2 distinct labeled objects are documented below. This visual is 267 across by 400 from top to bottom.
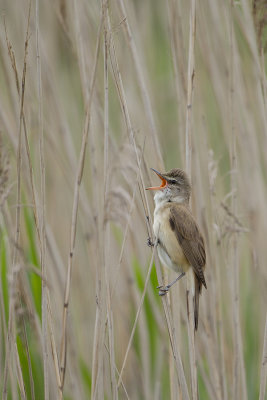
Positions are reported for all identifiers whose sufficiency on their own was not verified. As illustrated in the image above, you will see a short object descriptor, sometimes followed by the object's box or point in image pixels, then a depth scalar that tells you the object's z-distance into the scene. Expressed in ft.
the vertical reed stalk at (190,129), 14.90
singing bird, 17.38
